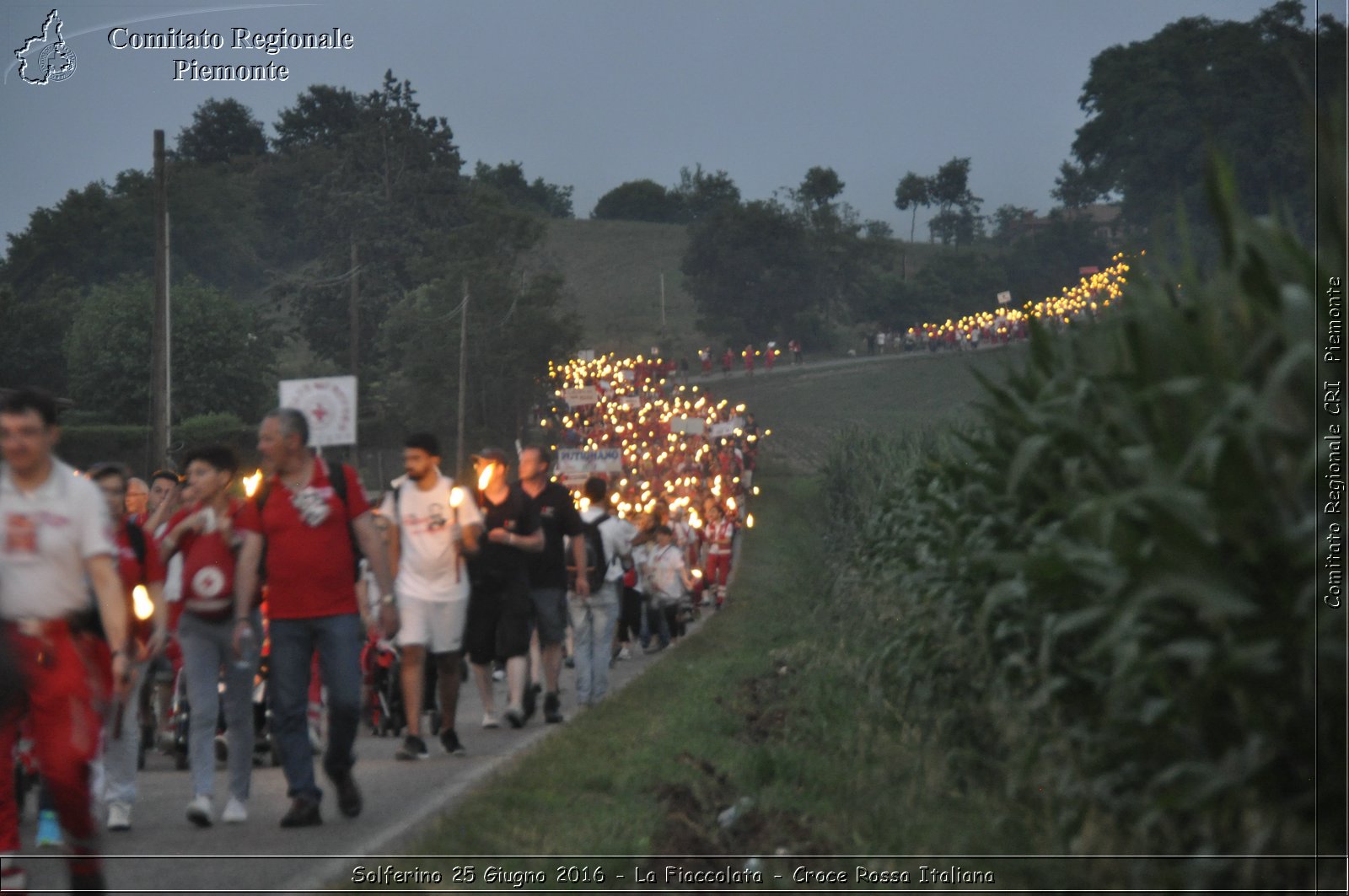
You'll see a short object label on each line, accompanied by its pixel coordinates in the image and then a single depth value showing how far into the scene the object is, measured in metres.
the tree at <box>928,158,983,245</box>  124.81
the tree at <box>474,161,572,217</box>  160.38
